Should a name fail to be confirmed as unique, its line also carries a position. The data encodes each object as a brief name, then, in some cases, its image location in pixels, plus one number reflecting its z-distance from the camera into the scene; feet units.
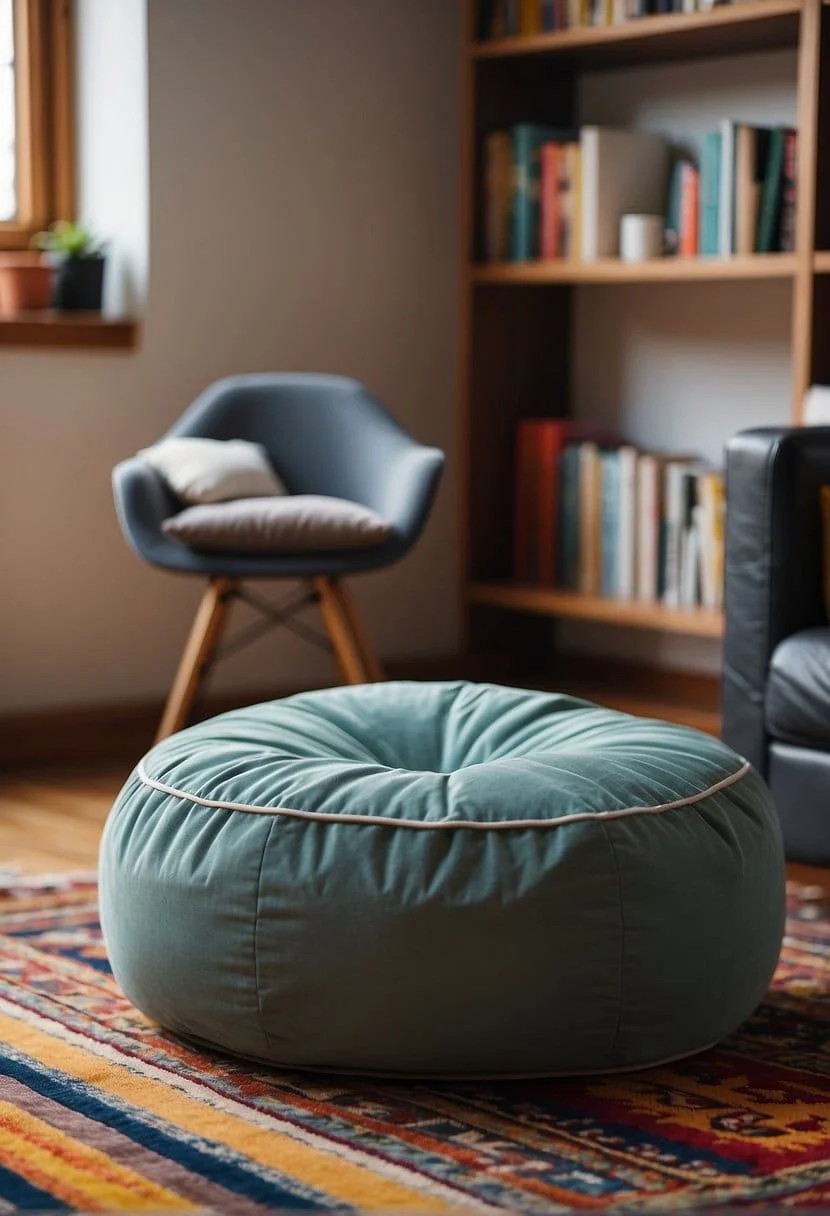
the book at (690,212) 13.80
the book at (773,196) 13.05
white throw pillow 12.50
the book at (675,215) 14.02
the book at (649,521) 14.35
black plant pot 13.91
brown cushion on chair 11.93
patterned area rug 5.99
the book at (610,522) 14.67
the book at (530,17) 14.65
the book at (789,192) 12.99
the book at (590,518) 14.85
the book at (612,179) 14.25
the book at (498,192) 14.98
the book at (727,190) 13.29
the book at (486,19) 15.02
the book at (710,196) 13.51
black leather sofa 9.56
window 14.20
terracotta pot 13.89
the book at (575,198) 14.52
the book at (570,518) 15.07
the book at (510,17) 14.79
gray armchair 12.04
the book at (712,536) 13.88
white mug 13.98
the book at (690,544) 14.11
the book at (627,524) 14.53
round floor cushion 6.66
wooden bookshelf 12.64
